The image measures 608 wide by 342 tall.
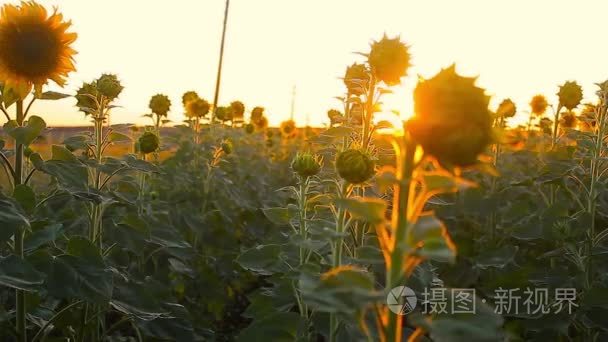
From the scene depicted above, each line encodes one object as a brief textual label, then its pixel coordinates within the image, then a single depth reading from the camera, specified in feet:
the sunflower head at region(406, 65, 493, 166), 2.65
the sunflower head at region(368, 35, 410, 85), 6.55
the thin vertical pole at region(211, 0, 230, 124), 20.12
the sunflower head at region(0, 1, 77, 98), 7.25
